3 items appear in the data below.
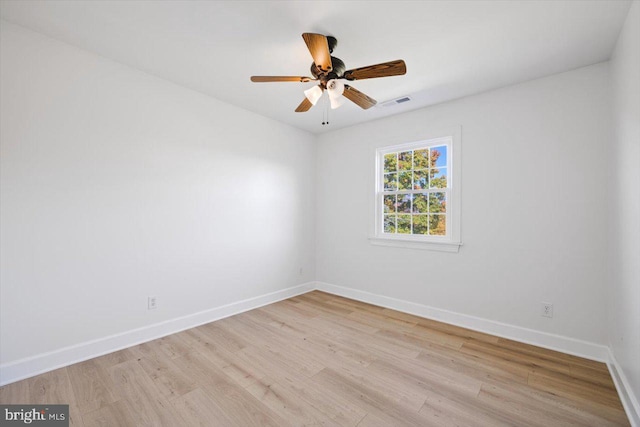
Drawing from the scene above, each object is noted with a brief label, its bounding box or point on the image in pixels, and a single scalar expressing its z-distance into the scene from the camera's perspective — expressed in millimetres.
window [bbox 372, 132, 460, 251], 3217
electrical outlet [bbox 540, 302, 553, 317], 2568
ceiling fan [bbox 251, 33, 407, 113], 1828
